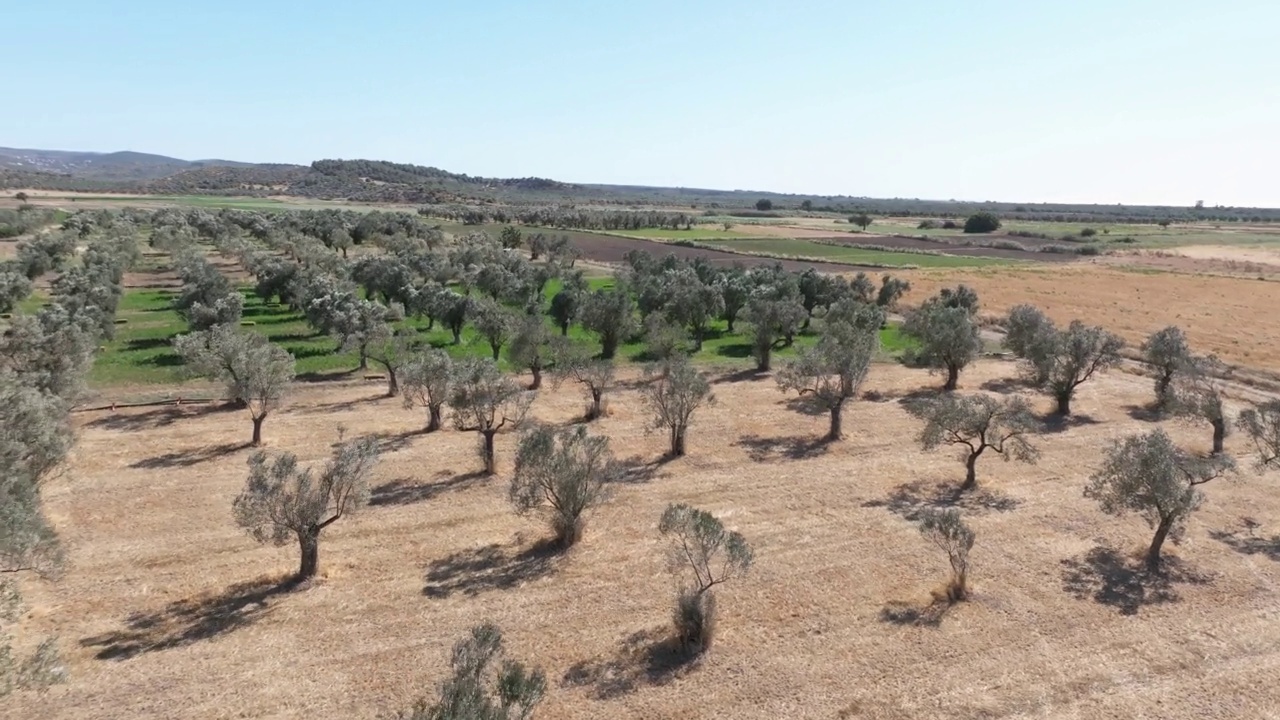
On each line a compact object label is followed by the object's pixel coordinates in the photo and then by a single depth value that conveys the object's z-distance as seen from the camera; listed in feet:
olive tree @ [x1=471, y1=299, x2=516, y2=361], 176.76
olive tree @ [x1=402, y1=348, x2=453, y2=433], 130.21
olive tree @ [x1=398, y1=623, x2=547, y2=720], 47.47
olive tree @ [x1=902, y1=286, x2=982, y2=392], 165.27
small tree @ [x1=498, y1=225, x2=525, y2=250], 462.19
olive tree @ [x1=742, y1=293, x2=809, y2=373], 182.19
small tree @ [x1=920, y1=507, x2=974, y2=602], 81.61
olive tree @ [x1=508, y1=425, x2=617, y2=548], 91.66
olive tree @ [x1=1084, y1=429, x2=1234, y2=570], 88.28
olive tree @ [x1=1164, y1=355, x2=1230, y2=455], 128.67
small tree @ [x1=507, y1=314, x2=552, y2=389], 157.89
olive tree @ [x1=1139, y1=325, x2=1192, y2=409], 153.69
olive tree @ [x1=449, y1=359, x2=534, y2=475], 115.44
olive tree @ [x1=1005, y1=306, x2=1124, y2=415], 150.61
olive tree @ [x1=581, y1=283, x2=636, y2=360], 190.19
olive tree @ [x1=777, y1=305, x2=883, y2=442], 134.62
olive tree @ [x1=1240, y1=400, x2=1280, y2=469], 108.68
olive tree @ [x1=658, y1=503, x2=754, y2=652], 71.92
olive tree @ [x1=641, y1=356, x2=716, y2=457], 125.08
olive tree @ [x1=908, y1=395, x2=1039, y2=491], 112.98
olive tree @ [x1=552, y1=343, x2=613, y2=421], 142.23
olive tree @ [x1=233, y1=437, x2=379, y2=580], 80.89
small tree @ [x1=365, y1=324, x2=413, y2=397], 155.84
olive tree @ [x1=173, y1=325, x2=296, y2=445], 124.57
